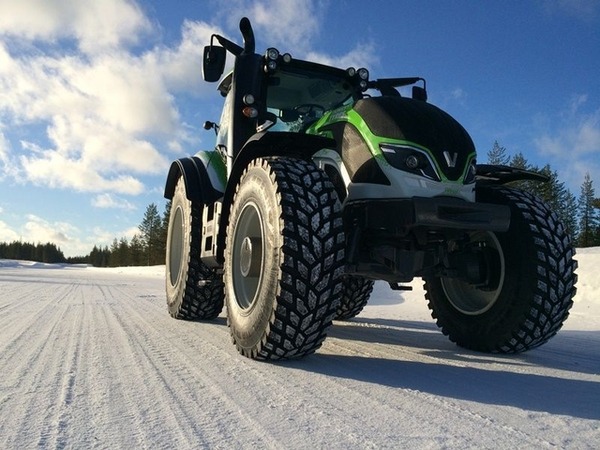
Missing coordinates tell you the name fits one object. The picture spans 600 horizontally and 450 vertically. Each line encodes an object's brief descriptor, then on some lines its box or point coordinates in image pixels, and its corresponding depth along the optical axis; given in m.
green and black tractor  2.79
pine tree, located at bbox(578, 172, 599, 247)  53.07
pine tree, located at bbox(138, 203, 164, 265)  67.31
